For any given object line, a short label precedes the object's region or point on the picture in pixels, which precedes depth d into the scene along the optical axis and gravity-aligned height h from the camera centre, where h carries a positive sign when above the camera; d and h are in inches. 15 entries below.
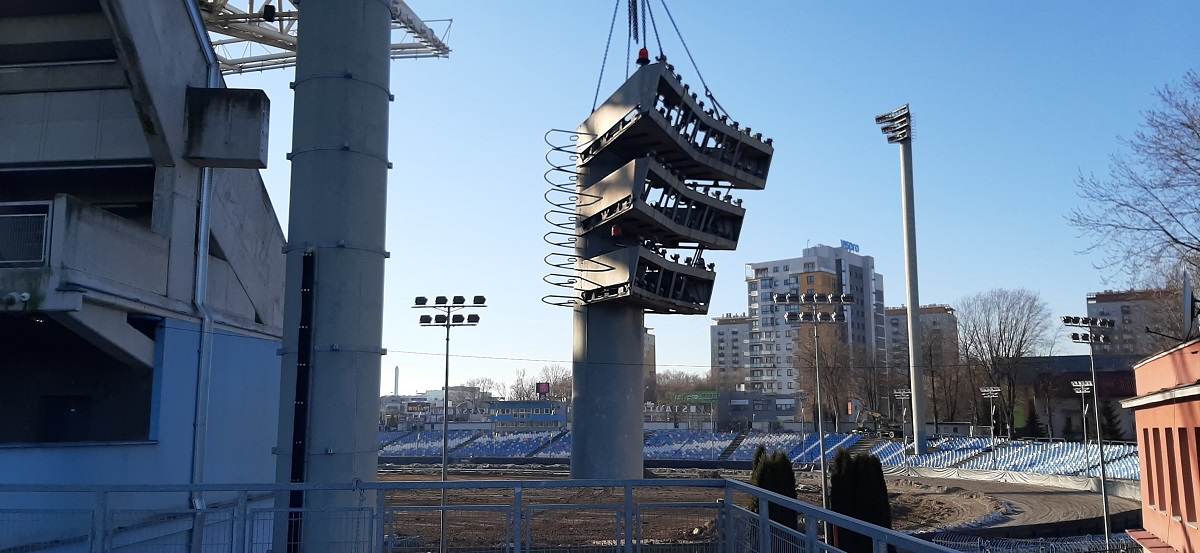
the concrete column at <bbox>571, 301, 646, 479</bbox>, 1246.3 +3.6
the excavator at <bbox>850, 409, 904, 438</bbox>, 3491.6 -117.4
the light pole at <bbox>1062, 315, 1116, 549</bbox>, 1654.8 +133.1
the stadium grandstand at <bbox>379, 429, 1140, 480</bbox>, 2373.3 -178.3
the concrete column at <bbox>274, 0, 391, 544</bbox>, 493.0 +78.5
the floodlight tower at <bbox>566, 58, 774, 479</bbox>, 1234.6 +235.0
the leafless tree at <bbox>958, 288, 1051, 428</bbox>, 3467.0 +180.2
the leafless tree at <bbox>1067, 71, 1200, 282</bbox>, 944.9 +235.8
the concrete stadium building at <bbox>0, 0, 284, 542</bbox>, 631.2 +108.5
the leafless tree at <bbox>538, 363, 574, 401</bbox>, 7007.9 +79.8
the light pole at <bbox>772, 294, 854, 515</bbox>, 1731.7 +184.9
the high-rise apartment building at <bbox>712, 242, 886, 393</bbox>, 5762.8 +613.1
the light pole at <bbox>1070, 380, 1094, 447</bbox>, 1822.1 +21.1
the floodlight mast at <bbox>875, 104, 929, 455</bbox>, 2817.4 +450.0
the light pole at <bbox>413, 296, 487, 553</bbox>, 1549.7 +146.1
